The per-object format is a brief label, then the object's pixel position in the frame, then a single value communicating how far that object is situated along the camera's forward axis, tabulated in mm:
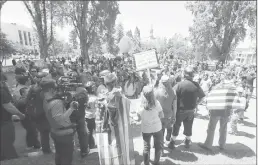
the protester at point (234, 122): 5071
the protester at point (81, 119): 3404
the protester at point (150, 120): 3215
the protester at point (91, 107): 3781
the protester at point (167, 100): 3857
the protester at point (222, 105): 4055
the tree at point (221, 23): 18344
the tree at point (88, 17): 22609
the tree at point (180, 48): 33900
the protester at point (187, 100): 4012
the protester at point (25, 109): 3893
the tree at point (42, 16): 19188
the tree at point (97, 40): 26944
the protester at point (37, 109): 3725
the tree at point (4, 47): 22738
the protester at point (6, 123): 2896
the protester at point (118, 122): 3034
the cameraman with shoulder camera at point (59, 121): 2684
